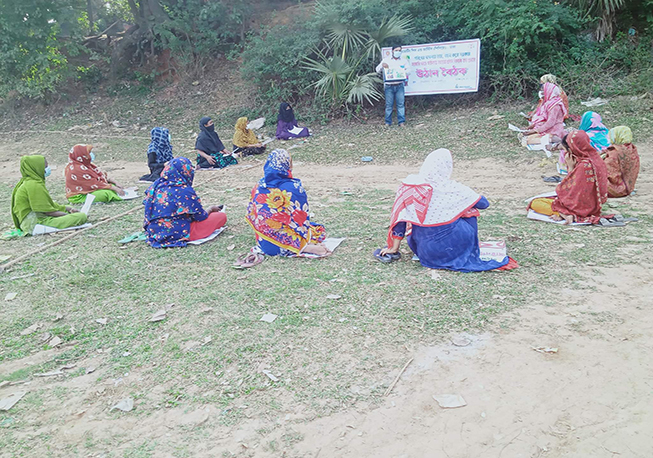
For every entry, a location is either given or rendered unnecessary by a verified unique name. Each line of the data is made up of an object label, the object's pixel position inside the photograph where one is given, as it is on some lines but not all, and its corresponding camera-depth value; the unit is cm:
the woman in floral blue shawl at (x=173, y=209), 585
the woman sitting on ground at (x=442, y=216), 462
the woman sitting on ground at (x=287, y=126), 1188
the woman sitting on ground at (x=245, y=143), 1093
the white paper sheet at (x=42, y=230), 663
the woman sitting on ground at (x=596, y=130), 769
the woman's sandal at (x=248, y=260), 518
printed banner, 1151
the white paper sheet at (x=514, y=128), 981
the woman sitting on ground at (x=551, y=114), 888
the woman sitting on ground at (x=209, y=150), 1012
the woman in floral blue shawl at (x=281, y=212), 528
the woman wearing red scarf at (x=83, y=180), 791
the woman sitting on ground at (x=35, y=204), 647
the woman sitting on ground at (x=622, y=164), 644
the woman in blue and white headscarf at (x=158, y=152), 917
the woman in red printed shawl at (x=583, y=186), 562
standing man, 1142
